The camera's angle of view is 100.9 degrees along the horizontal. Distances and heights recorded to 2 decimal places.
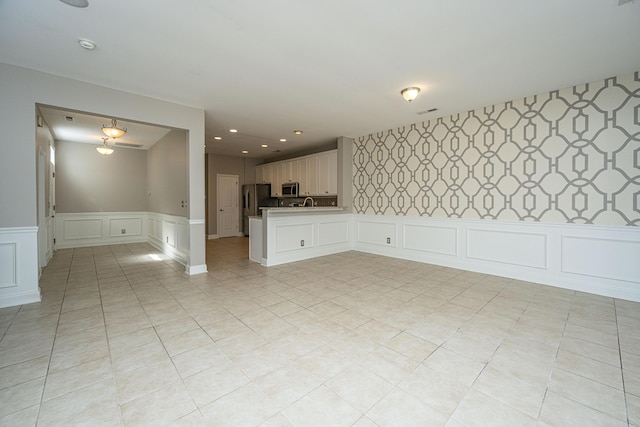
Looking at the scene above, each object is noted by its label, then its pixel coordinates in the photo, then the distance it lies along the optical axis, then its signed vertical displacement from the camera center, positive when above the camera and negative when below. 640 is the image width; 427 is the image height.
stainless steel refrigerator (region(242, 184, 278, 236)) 8.90 +0.46
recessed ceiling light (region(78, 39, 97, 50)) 2.56 +1.67
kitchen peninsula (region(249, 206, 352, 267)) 5.01 -0.47
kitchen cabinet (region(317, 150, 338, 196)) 6.66 +0.98
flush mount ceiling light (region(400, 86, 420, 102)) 3.60 +1.62
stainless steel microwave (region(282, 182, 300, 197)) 7.81 +0.67
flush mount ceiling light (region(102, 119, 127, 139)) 4.74 +1.48
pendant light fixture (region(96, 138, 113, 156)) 6.18 +1.48
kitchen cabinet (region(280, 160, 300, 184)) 7.82 +1.22
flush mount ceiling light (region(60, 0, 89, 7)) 2.04 +1.65
